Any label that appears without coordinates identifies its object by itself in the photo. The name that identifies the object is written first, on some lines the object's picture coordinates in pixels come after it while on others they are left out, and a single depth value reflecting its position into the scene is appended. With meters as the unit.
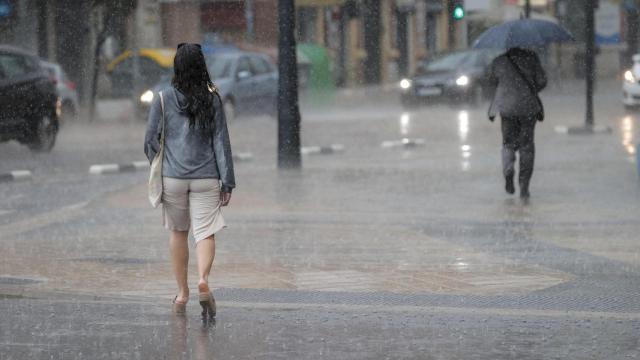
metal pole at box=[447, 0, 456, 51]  67.62
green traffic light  38.55
